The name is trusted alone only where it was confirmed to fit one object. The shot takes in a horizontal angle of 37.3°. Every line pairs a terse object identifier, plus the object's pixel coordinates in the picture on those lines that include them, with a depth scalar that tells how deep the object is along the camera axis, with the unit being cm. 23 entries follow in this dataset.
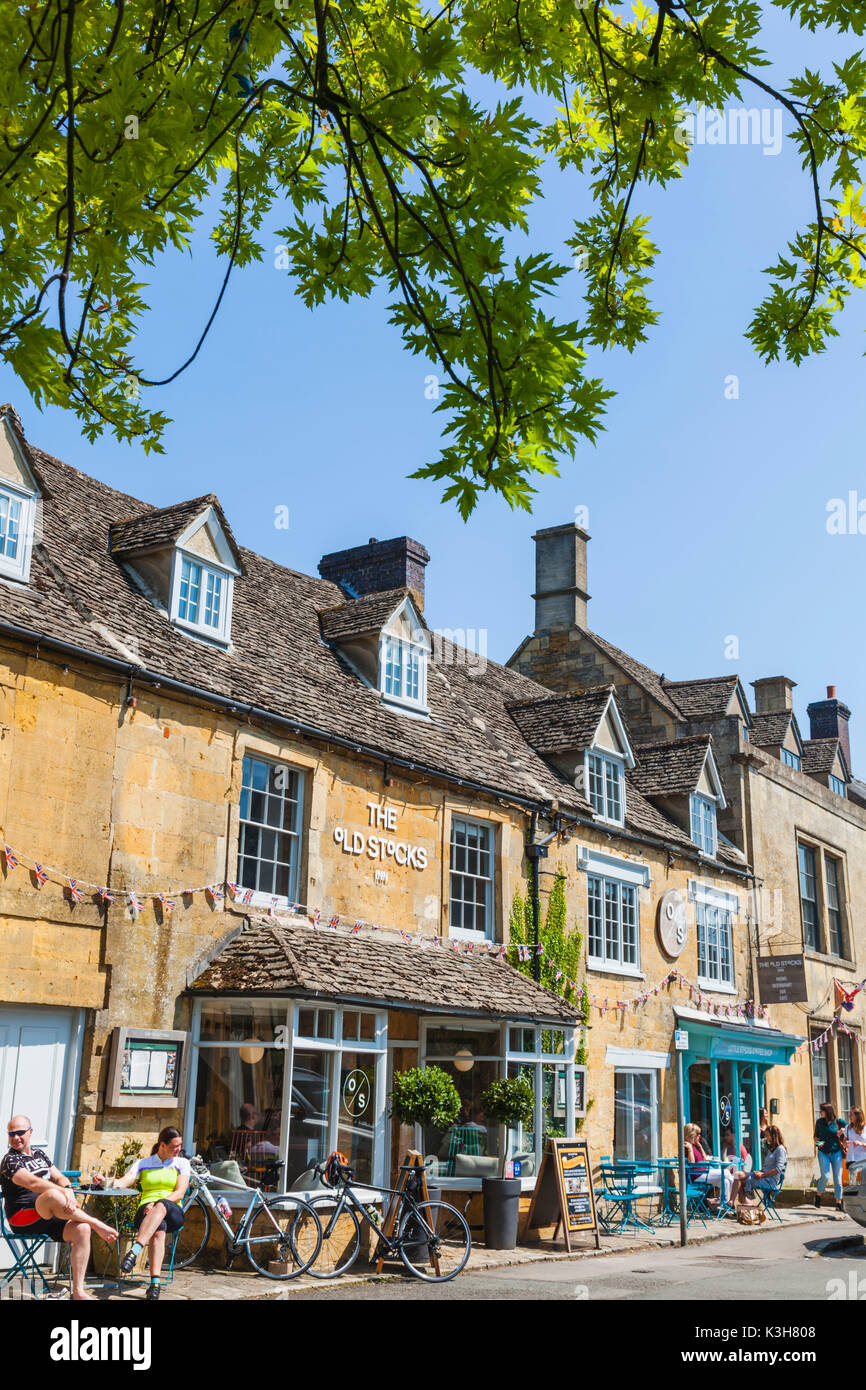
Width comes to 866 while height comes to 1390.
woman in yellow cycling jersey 1123
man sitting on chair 1002
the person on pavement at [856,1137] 2070
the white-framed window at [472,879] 1856
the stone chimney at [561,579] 2894
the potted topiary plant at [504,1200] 1545
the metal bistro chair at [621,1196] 1794
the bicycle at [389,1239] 1319
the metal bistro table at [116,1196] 1130
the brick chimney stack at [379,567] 2331
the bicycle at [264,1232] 1244
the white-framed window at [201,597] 1599
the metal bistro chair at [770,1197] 2147
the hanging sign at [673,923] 2286
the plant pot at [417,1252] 1373
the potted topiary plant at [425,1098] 1496
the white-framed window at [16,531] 1366
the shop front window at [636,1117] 2097
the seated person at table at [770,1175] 2134
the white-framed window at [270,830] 1530
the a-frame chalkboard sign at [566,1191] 1656
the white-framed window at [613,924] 2111
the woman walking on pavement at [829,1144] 2188
